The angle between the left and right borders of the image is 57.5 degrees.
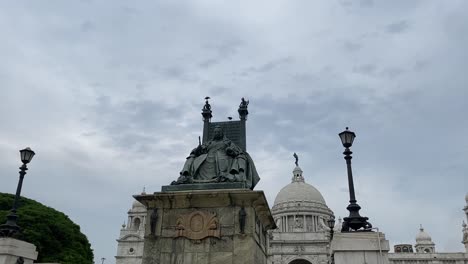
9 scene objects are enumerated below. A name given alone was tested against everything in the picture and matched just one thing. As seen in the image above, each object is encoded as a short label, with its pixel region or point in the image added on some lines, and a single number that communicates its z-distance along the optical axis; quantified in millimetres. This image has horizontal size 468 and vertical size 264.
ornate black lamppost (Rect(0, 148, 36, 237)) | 10909
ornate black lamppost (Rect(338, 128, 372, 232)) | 10000
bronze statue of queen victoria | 10281
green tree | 27719
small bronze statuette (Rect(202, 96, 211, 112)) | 12328
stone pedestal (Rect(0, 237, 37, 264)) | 10250
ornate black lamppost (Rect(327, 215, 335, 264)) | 18500
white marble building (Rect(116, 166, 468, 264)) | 68069
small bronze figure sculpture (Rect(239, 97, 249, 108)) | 12000
